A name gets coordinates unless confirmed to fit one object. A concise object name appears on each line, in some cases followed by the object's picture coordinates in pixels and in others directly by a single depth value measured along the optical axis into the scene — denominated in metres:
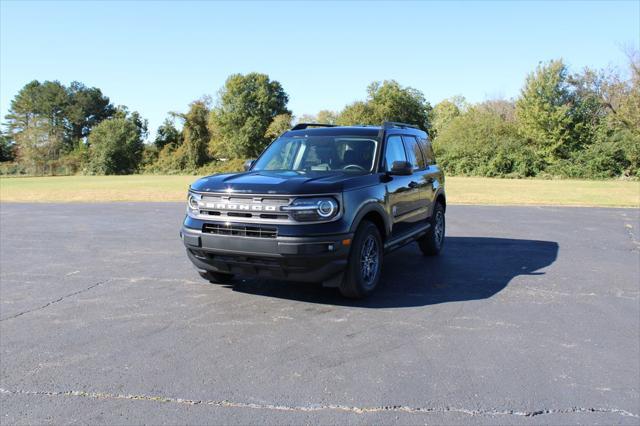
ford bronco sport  5.07
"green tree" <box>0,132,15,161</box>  78.61
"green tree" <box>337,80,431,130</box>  58.91
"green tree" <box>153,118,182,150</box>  74.06
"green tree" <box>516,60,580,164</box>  44.59
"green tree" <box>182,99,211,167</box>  68.94
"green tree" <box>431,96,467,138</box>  74.93
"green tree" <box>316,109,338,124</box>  70.64
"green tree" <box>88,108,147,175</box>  70.19
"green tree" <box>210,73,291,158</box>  76.81
